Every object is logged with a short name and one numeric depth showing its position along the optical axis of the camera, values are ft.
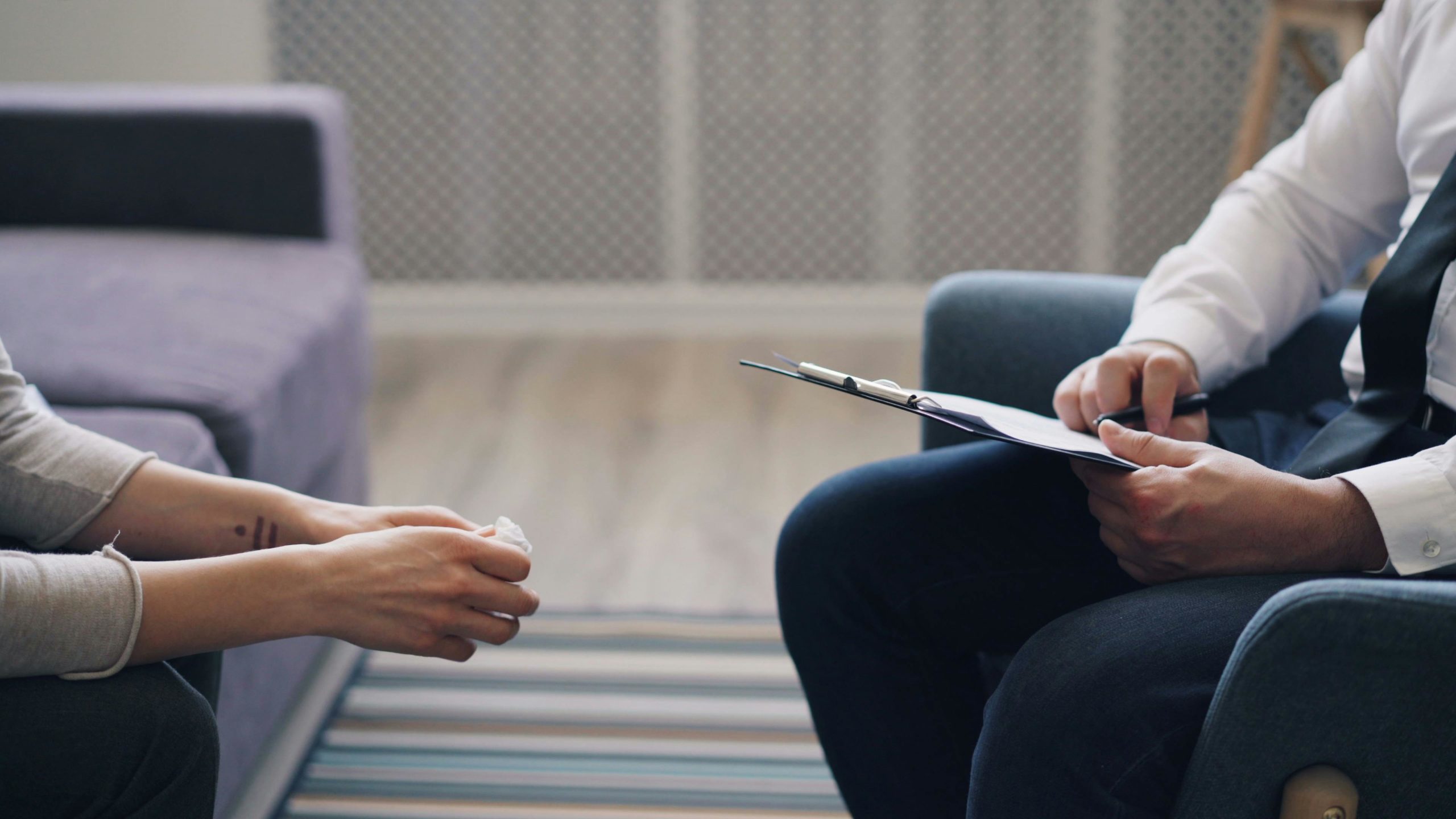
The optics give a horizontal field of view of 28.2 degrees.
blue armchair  6.30
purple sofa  8.48
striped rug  8.75
